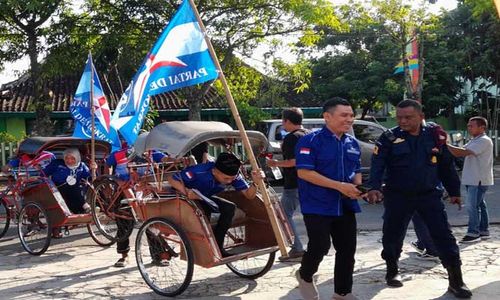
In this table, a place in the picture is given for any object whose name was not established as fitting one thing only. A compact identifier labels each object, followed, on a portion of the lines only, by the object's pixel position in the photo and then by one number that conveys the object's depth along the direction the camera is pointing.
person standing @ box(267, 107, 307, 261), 6.66
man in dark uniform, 5.30
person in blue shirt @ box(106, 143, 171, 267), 6.14
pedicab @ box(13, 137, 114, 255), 7.74
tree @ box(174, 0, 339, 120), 16.11
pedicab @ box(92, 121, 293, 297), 5.46
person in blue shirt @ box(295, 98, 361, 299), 4.77
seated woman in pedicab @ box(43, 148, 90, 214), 8.17
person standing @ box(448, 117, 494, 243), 7.57
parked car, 14.86
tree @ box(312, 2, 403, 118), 27.00
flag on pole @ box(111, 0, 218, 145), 6.03
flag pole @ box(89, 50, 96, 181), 8.52
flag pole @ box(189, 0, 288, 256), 5.62
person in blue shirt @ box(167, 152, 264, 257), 5.84
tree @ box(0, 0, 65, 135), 16.06
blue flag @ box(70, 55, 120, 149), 9.13
